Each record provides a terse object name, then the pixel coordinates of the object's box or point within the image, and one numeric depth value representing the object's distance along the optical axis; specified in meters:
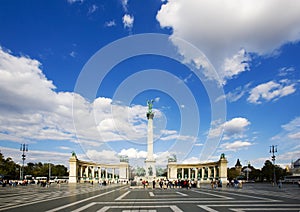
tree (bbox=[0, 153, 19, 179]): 59.13
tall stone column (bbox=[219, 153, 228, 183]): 59.88
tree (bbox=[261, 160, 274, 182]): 75.71
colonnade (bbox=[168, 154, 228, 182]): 59.97
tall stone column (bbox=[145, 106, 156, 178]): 51.52
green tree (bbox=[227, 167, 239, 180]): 93.26
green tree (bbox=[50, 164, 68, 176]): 93.13
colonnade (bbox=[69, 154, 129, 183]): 65.15
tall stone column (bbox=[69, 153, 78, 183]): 64.78
